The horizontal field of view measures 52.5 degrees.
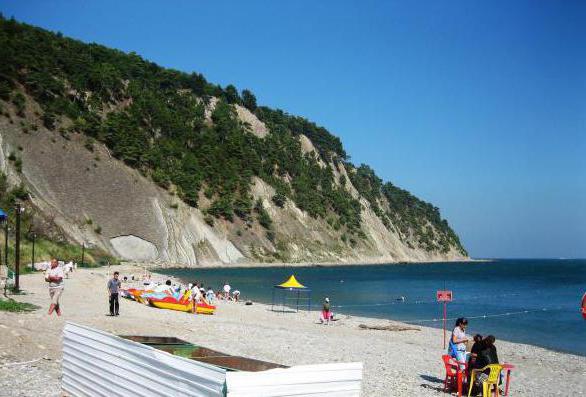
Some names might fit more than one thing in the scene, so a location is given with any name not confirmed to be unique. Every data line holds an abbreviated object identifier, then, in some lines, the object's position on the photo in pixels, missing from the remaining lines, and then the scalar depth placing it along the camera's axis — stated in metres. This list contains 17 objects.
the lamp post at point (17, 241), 26.36
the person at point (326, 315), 33.03
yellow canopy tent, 39.22
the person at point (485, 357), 13.05
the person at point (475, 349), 13.16
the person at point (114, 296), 23.59
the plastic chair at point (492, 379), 12.89
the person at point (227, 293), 45.01
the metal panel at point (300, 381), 5.38
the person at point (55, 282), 19.44
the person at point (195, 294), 31.09
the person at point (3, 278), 26.94
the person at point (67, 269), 47.03
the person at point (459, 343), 14.32
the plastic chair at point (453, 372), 13.99
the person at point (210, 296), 38.24
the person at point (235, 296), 45.22
